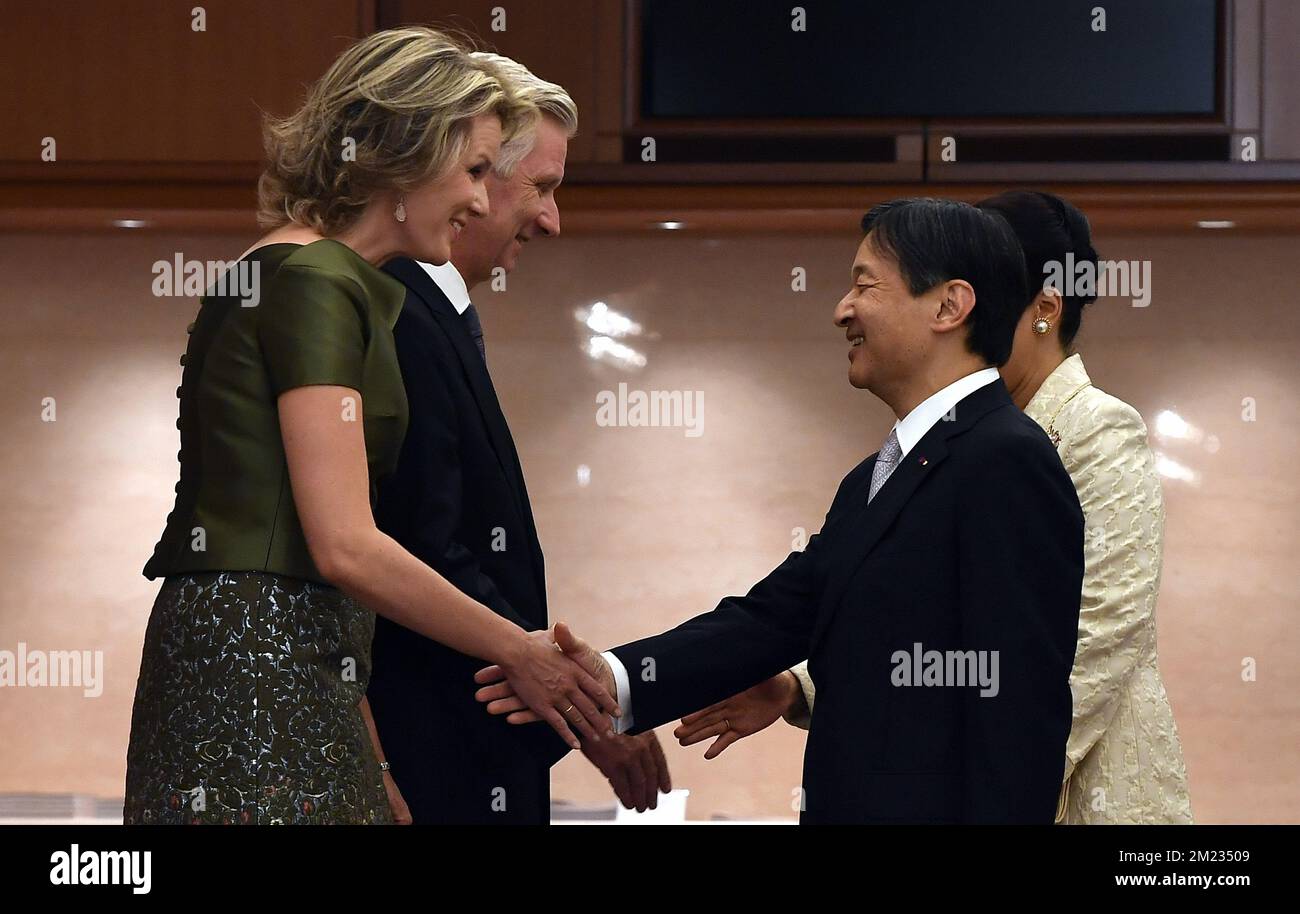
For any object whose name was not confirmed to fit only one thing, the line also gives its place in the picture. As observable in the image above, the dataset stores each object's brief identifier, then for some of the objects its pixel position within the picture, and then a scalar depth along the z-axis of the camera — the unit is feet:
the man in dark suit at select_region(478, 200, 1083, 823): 14.64
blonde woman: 14.56
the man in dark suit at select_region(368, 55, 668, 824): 15.66
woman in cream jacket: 15.77
